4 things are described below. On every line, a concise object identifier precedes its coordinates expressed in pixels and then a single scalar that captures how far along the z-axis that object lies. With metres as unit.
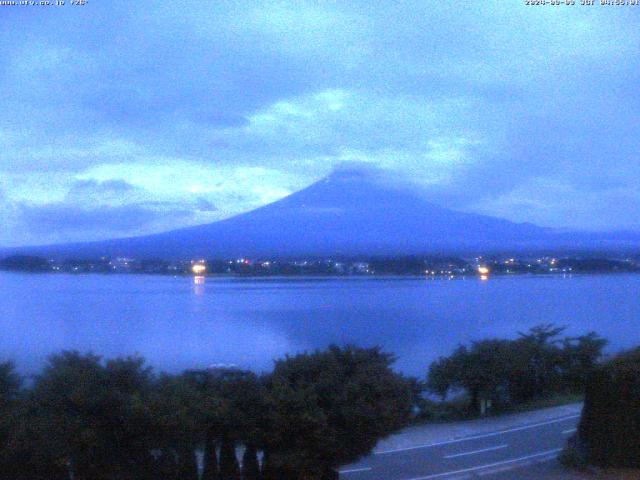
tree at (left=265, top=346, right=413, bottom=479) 10.24
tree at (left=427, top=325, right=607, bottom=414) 24.44
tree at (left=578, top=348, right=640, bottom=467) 12.80
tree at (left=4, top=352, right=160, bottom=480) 9.23
